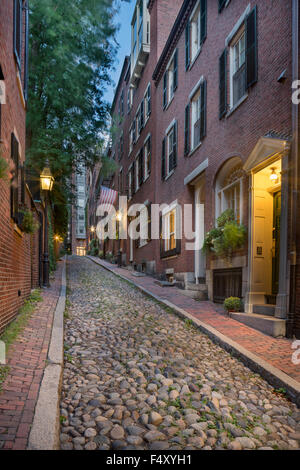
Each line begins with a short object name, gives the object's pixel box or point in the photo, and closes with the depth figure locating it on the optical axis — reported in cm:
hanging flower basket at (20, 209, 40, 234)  721
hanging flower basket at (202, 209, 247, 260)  785
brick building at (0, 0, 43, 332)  535
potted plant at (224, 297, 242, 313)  759
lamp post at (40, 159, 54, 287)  1010
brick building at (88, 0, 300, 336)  632
